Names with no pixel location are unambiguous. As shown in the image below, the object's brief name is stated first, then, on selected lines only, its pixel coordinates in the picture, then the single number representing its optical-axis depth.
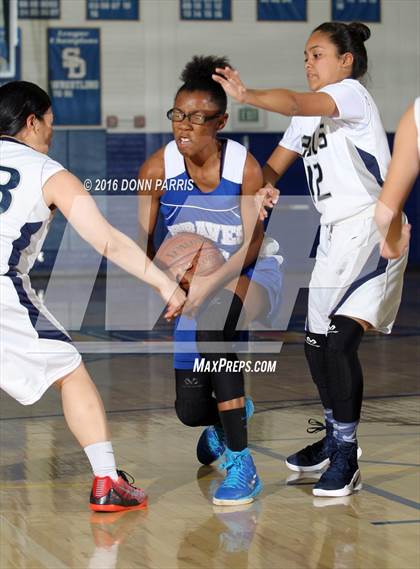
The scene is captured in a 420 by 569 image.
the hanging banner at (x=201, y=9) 19.19
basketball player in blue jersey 4.50
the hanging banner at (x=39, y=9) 18.41
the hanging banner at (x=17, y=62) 18.23
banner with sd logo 18.73
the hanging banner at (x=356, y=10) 19.47
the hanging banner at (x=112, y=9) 18.84
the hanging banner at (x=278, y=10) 19.27
